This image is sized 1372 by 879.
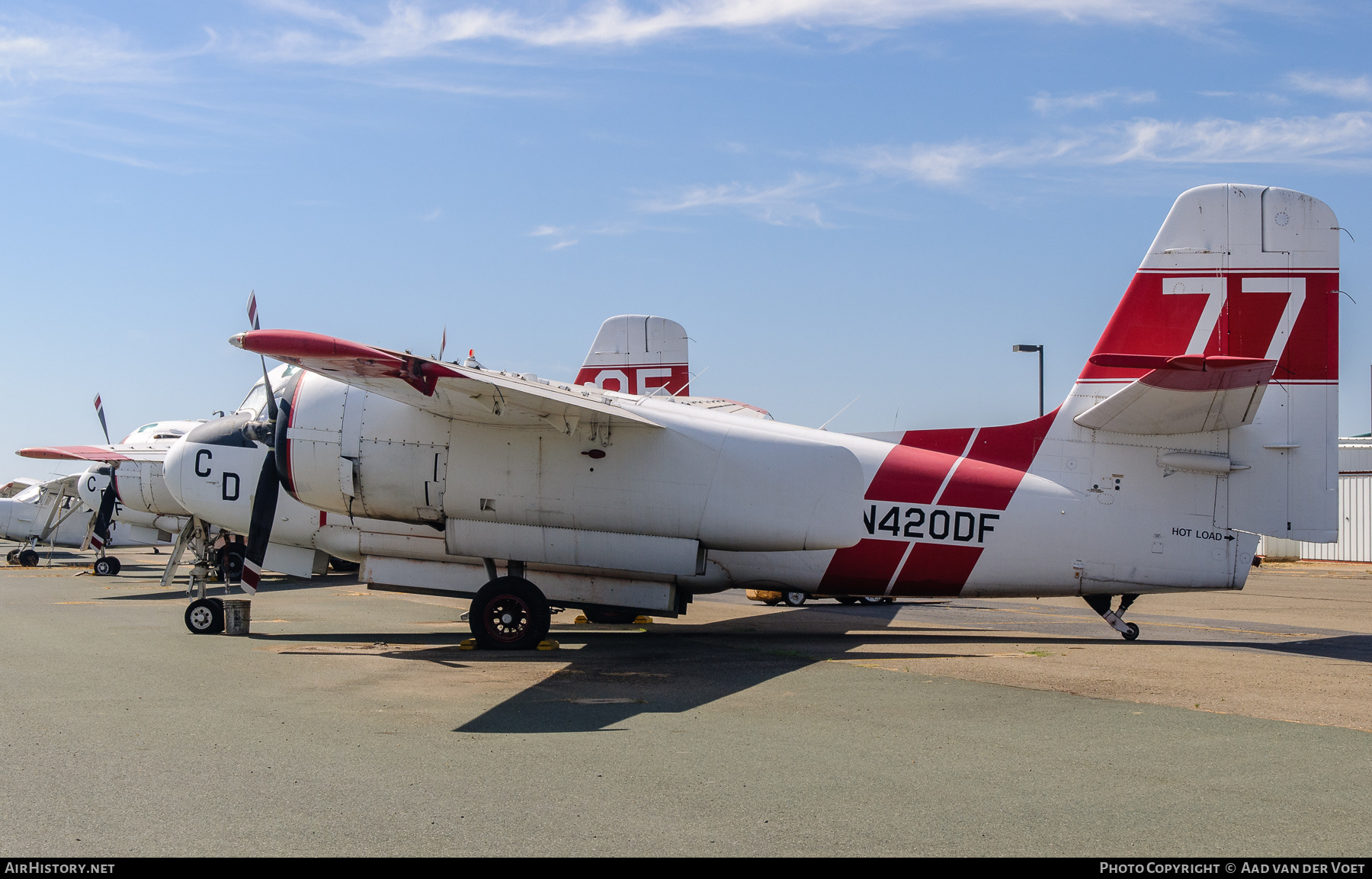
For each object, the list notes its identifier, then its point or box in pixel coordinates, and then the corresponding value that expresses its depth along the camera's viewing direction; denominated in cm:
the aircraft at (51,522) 3644
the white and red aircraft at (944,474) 1288
